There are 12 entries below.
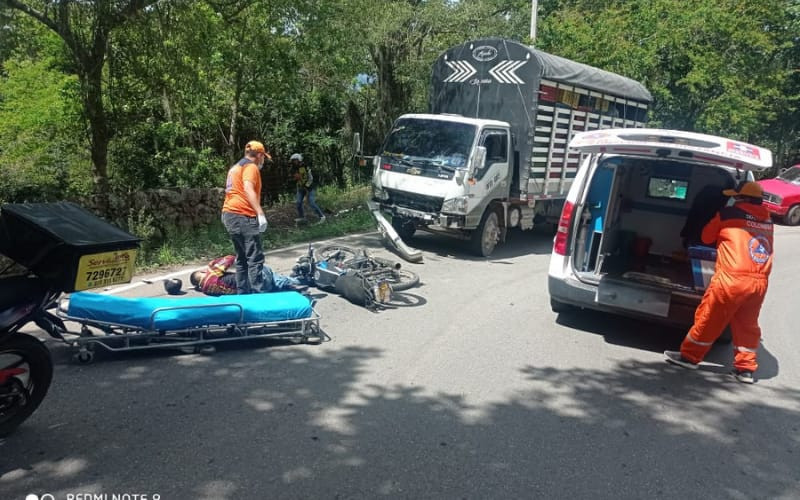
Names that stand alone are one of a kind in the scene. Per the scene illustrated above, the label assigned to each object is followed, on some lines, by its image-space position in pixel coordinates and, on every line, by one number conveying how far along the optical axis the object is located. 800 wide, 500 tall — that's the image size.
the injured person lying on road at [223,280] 6.58
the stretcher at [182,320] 4.75
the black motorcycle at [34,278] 3.63
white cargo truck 9.55
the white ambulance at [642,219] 5.53
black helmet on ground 6.62
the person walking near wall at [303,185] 12.63
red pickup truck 16.70
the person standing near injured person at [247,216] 6.25
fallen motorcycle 6.72
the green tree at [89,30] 9.00
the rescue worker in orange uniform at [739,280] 5.05
